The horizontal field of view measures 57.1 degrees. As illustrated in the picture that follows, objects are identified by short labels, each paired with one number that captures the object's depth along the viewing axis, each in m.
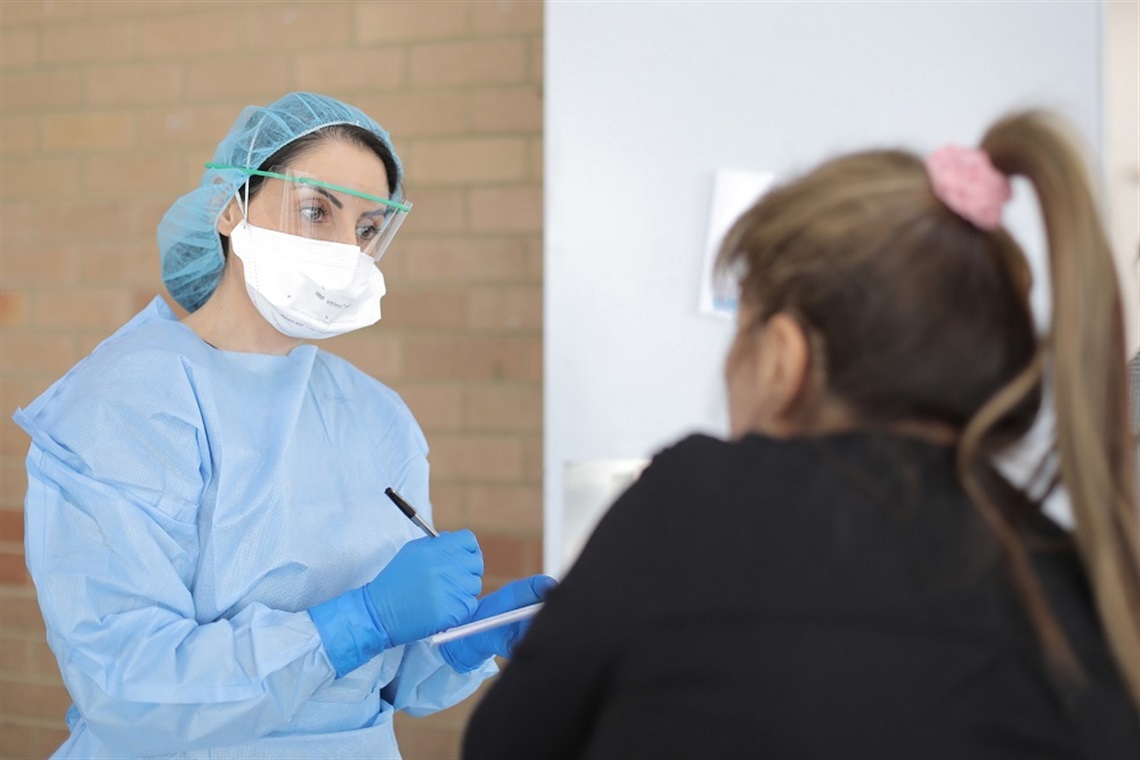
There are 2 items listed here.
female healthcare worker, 1.09
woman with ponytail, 0.61
